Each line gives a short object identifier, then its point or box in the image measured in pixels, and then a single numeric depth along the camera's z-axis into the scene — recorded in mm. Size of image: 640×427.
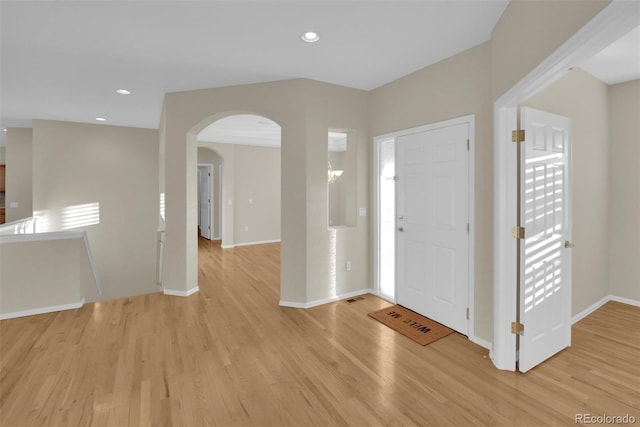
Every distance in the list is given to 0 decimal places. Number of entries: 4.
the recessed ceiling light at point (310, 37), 2461
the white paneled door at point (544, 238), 2197
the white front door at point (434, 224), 2850
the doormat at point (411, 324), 2803
